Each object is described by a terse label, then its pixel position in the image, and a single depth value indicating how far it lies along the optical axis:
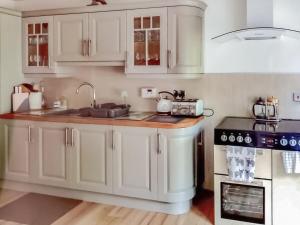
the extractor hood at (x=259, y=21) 2.99
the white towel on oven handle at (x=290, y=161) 2.58
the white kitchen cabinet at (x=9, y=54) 3.74
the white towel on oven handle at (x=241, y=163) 2.72
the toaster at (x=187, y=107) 3.35
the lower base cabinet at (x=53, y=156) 3.46
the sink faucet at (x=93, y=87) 3.92
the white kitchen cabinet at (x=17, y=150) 3.63
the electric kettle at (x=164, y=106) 3.54
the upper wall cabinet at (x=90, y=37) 3.47
